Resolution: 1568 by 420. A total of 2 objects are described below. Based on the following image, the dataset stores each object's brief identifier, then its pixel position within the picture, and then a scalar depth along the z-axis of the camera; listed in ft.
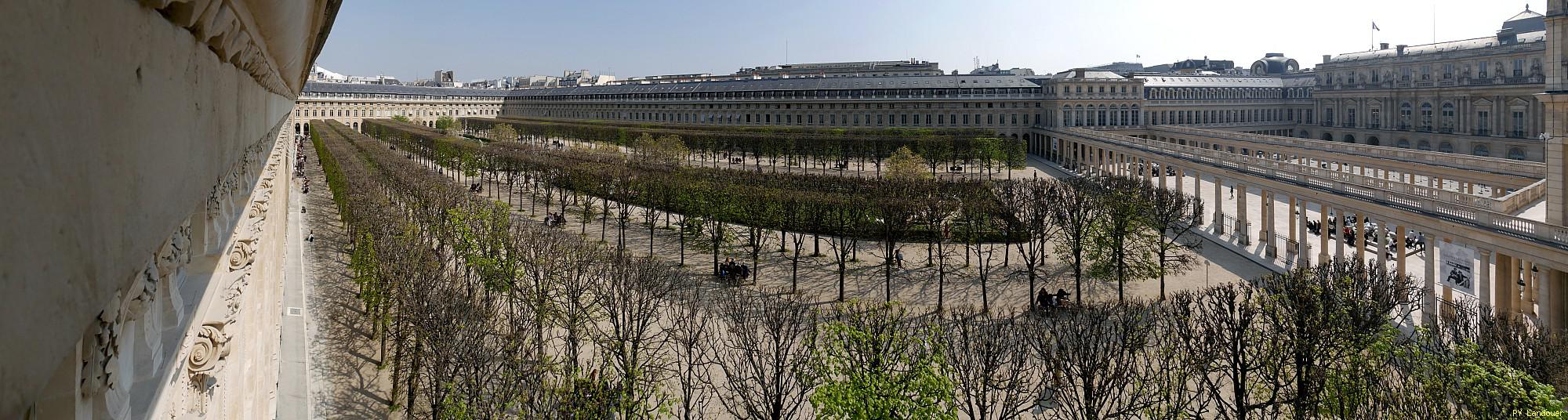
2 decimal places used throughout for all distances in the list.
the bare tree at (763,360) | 42.96
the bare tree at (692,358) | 45.92
